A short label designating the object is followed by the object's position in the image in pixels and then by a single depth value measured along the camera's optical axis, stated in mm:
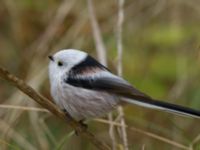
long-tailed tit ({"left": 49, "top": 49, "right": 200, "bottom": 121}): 2815
